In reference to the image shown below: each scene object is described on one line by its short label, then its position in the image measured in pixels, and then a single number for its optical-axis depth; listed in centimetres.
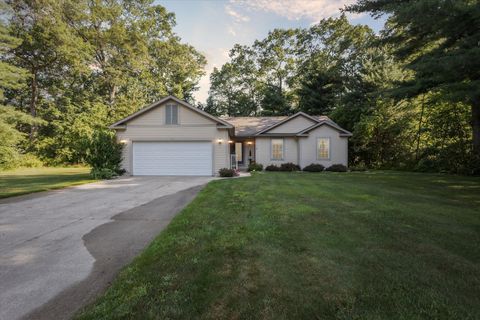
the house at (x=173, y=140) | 1469
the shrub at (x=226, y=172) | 1389
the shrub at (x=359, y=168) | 1730
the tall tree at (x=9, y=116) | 1748
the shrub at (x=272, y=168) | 1716
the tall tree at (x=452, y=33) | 622
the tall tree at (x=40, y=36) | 2316
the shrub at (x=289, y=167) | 1712
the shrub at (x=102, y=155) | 1301
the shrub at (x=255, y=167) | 1747
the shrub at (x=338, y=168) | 1648
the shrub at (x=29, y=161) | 2218
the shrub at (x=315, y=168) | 1648
